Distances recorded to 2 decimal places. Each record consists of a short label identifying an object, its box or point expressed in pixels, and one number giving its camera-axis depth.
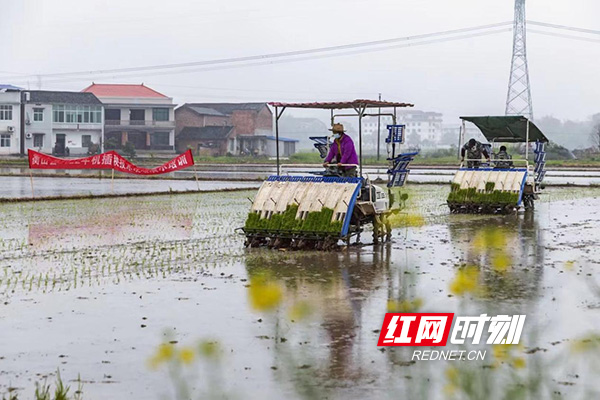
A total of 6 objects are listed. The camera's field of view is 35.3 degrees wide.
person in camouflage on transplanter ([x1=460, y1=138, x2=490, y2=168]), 25.39
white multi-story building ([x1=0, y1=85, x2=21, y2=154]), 83.31
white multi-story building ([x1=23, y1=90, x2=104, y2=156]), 84.12
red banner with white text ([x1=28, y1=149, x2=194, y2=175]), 32.47
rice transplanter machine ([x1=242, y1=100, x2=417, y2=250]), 15.26
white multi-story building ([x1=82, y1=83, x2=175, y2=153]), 90.81
